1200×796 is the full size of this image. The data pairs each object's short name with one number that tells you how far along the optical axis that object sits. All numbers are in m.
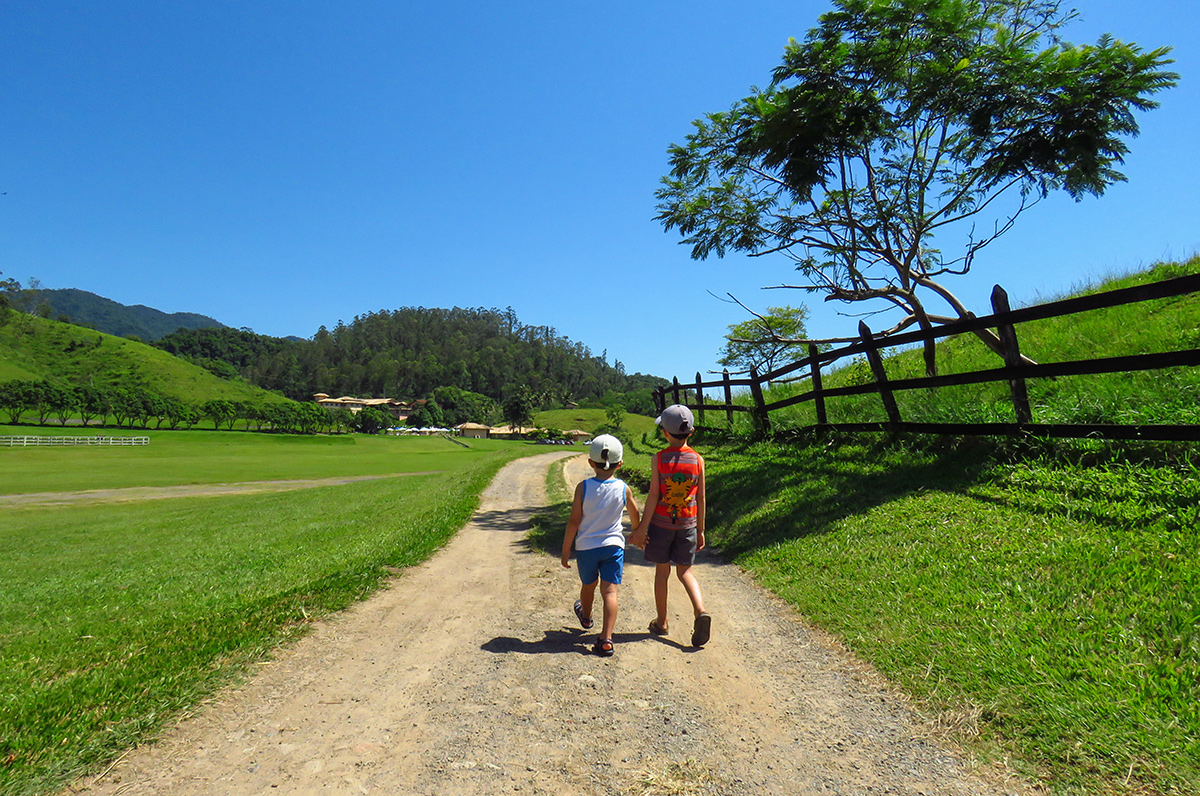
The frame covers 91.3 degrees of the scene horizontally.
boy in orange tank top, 4.59
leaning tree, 8.01
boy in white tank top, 4.54
